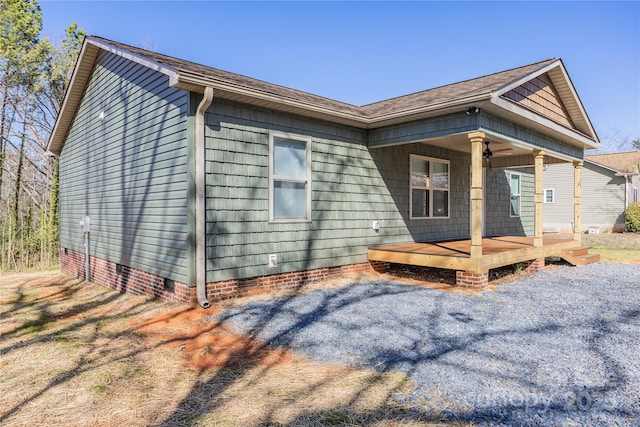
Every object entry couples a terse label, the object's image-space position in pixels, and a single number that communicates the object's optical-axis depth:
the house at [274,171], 5.88
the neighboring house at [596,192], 20.91
